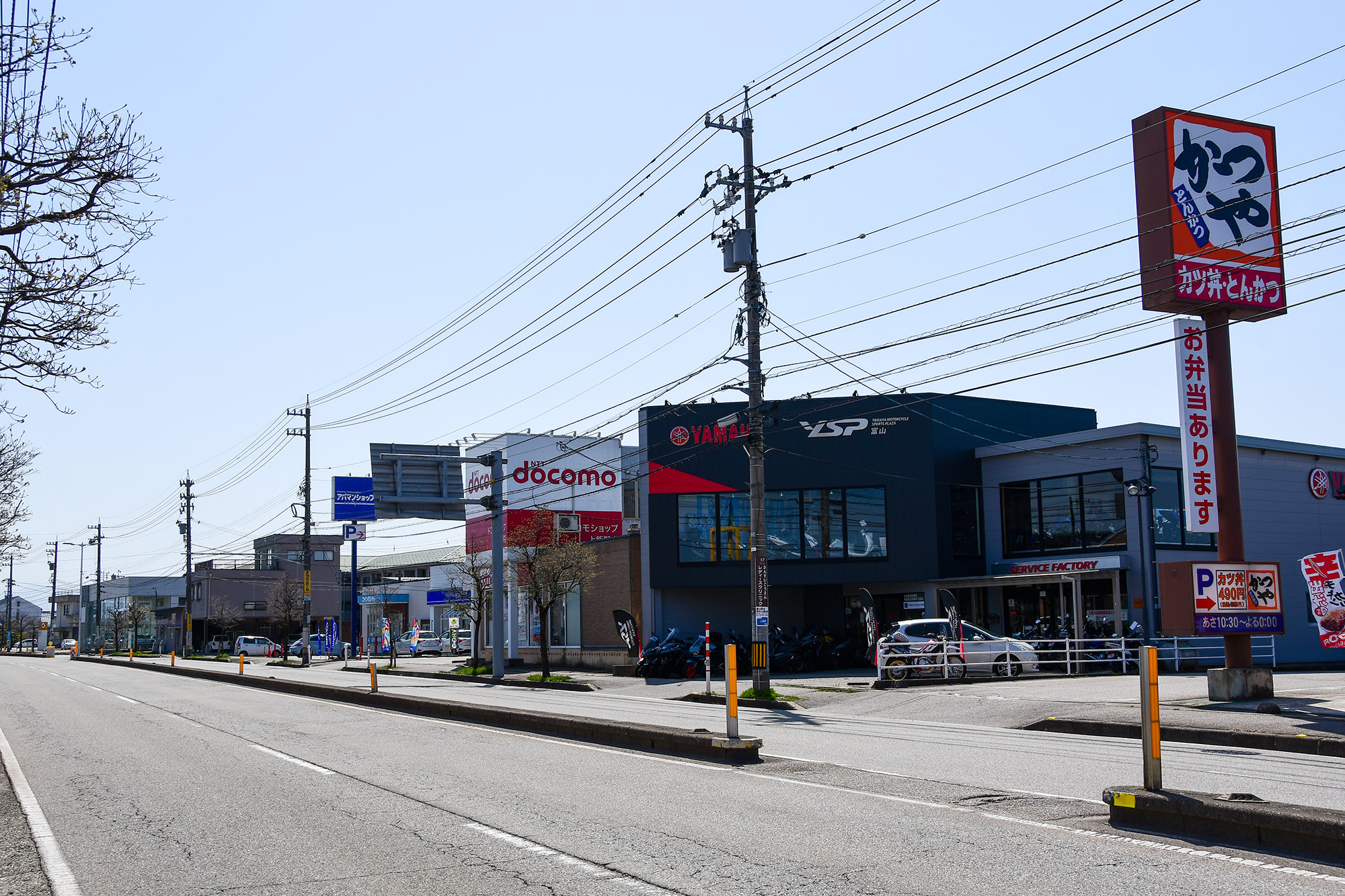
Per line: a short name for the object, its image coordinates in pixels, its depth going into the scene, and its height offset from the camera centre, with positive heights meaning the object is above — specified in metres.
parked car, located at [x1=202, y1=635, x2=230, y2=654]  90.53 -5.00
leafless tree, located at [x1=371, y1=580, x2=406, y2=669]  88.88 -1.66
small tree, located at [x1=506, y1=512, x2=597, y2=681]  36.47 +0.51
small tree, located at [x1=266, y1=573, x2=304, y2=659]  66.31 -1.21
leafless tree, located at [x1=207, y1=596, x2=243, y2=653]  89.56 -2.54
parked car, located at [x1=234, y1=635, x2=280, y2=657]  78.38 -4.37
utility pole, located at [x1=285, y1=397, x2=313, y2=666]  55.41 +3.54
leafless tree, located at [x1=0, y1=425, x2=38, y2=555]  34.97 +3.45
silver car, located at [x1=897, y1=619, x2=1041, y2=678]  27.39 -1.91
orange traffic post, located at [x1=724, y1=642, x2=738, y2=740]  12.72 -1.33
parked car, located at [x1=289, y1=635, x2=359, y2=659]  71.50 -4.40
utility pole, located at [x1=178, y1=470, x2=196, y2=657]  73.50 +5.40
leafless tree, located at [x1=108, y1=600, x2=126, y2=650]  95.01 -3.05
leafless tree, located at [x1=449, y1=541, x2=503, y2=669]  42.56 -0.12
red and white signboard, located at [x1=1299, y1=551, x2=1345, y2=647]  19.53 -0.53
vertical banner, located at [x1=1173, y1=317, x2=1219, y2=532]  20.70 +2.68
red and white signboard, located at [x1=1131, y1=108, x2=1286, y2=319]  19.19 +6.16
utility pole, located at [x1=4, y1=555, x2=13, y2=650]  122.69 -3.35
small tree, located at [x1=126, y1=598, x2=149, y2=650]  91.25 -2.50
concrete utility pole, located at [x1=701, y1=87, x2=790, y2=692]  24.53 +4.66
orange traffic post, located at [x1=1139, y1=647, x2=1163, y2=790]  8.43 -1.13
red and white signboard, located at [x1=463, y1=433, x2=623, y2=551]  51.72 +4.58
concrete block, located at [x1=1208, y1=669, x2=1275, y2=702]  18.48 -1.95
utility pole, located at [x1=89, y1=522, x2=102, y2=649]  97.75 -0.73
